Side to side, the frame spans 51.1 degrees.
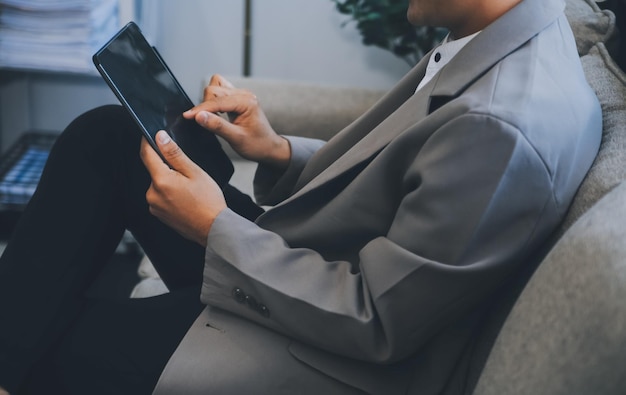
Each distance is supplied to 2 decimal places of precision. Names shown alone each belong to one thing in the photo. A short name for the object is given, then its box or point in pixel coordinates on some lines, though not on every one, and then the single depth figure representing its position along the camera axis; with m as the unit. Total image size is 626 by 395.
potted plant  1.70
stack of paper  1.58
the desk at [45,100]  2.09
